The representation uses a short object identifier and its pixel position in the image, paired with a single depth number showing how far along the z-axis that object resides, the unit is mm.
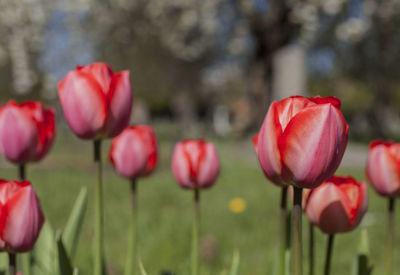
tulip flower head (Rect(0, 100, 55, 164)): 1108
